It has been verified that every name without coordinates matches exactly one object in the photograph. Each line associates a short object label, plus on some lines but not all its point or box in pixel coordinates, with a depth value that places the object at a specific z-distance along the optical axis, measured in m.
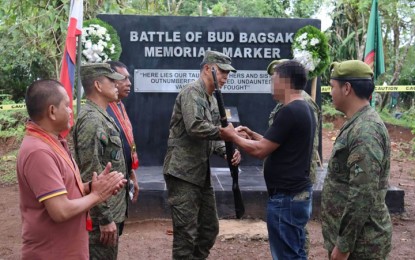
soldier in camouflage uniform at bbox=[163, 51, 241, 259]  4.21
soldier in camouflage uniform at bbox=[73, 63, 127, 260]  3.29
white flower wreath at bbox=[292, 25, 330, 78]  7.71
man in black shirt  3.39
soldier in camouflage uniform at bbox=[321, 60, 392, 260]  2.69
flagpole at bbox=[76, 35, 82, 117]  5.27
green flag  7.35
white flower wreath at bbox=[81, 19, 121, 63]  7.30
